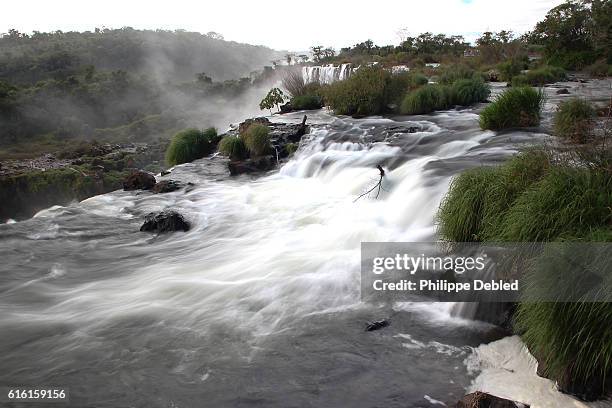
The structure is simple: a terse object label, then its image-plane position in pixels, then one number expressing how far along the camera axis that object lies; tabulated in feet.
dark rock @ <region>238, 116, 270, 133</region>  56.54
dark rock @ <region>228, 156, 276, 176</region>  48.70
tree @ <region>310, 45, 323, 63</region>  157.69
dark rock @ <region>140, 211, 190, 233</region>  33.24
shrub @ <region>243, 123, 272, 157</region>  51.08
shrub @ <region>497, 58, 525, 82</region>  83.31
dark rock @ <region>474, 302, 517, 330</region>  17.30
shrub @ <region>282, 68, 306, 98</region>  81.10
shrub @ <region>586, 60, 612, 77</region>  75.49
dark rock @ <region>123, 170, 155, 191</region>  45.52
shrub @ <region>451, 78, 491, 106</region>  59.41
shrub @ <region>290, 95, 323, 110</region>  74.64
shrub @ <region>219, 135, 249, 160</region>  52.80
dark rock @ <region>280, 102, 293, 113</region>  75.61
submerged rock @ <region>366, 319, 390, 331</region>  18.51
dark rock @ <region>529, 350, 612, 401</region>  13.09
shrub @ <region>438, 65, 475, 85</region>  74.38
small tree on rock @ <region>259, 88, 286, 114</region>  77.56
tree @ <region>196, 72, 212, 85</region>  170.18
